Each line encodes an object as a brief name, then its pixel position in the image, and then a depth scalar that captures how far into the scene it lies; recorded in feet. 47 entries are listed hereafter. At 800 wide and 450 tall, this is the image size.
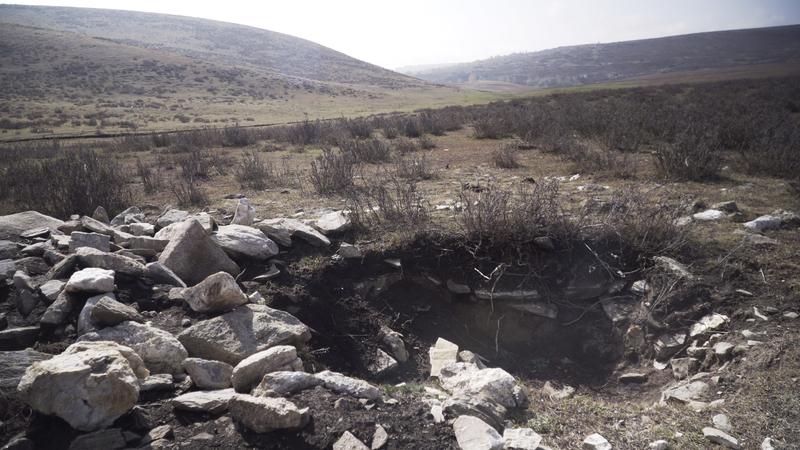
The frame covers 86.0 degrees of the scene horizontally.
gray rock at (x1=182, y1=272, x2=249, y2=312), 10.45
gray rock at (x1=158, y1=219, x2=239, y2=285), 12.29
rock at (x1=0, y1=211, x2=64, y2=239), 13.51
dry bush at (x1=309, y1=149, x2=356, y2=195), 22.08
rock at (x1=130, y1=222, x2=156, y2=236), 14.82
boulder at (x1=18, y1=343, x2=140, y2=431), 6.81
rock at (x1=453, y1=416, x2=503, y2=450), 7.07
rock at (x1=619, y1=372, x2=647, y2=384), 11.37
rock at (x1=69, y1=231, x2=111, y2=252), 12.41
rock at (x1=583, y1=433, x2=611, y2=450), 7.44
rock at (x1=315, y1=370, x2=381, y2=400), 8.37
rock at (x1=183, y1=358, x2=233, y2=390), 8.54
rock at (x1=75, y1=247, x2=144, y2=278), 11.23
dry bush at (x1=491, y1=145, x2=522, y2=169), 27.12
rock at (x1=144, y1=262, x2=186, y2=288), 11.59
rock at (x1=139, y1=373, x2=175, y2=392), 7.97
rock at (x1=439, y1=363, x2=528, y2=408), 9.05
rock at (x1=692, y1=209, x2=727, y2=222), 15.98
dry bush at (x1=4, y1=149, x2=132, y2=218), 19.66
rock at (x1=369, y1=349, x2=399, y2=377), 11.57
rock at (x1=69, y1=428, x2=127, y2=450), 6.62
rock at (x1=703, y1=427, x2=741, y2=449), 7.27
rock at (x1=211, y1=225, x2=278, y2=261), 13.37
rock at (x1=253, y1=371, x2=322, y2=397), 8.02
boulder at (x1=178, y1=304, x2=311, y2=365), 9.61
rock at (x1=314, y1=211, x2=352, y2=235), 15.46
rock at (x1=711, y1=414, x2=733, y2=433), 7.72
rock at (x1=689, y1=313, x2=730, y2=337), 11.11
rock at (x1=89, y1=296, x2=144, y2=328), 9.26
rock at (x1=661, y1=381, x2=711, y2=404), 9.19
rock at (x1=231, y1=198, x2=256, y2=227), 15.42
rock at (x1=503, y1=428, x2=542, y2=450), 7.35
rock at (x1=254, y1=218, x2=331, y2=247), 14.62
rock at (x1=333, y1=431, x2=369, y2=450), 6.97
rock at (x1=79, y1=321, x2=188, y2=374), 8.85
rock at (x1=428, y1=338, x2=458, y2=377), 11.81
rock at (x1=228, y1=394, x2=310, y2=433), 7.11
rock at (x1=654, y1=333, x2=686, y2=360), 11.47
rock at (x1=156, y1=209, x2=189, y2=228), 15.62
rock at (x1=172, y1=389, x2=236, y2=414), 7.57
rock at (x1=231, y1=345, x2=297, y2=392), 8.42
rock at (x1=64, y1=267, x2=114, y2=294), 9.96
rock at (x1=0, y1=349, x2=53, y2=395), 7.62
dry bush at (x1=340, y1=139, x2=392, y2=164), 32.01
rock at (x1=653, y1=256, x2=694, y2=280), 12.44
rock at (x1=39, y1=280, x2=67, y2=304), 10.11
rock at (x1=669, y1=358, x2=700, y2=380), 10.57
